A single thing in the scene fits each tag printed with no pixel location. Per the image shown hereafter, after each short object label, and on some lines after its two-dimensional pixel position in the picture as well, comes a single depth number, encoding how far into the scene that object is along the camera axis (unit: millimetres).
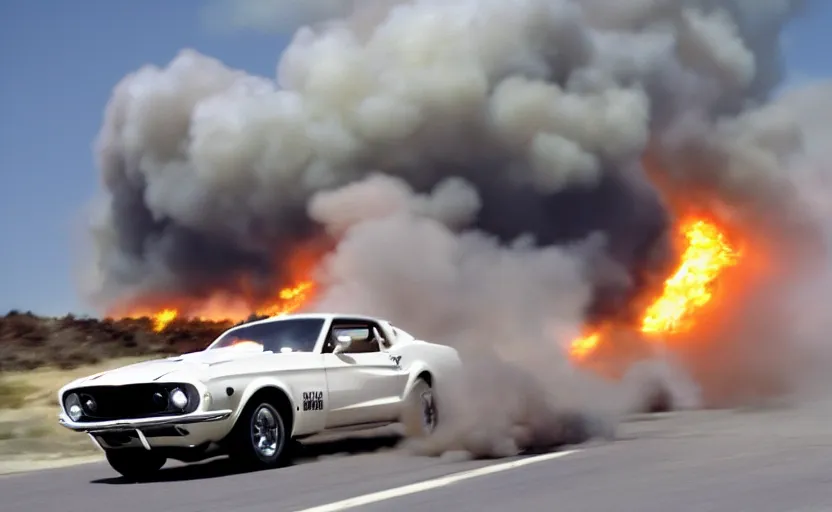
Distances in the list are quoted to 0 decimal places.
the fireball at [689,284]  28320
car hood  10031
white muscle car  9938
